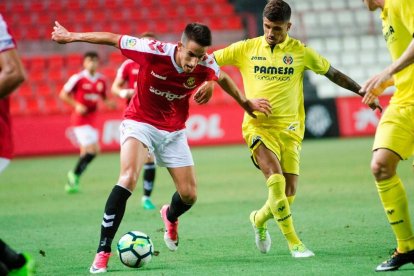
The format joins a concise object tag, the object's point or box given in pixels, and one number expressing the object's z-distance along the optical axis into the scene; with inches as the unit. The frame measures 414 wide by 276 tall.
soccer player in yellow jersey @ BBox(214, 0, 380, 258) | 600.7
